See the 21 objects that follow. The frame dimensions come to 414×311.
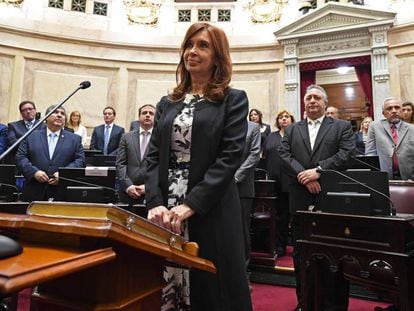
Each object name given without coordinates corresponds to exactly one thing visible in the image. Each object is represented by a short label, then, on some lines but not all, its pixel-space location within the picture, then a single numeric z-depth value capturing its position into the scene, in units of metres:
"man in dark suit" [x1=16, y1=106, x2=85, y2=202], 3.04
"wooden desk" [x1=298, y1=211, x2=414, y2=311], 1.67
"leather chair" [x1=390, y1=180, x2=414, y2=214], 2.14
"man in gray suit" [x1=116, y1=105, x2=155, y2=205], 2.92
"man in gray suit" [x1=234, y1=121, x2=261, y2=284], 2.83
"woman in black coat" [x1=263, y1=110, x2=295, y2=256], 3.71
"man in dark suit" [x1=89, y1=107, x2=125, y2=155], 4.79
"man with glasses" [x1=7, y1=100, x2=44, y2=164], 3.83
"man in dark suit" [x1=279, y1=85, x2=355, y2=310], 2.33
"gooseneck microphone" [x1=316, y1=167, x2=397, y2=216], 1.79
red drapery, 6.58
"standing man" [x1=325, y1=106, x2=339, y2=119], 4.28
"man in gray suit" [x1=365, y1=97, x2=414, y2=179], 3.11
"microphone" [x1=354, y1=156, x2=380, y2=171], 2.65
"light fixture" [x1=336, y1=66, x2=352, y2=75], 8.40
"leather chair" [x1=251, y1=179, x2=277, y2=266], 3.48
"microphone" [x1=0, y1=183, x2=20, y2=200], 2.71
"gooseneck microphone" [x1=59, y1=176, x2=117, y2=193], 2.58
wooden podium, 0.56
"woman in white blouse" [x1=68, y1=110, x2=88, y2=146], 5.68
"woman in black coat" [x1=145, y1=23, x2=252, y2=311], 1.03
